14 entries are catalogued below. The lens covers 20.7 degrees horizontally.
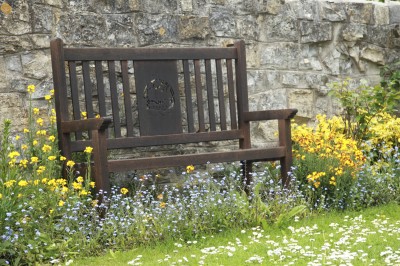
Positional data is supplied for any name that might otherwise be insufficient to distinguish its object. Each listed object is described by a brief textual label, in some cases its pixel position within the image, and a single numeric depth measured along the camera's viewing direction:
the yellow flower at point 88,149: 6.76
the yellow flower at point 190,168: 7.48
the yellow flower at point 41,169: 6.78
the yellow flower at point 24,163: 6.71
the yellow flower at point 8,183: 6.21
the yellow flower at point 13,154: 6.33
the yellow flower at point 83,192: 6.63
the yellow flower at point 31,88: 7.46
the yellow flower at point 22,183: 6.22
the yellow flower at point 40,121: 7.43
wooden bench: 7.34
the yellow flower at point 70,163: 6.77
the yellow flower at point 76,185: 6.63
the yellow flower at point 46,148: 6.92
